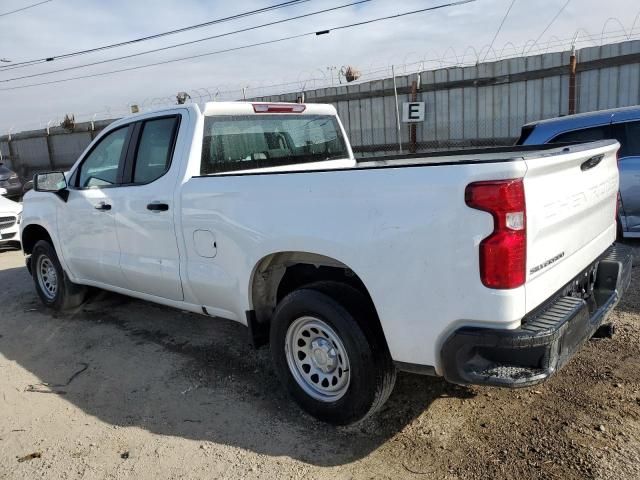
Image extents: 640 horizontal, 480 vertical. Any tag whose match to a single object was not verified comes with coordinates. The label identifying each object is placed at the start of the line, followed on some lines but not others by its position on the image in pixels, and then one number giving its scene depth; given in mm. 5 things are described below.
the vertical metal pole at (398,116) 12523
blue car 6496
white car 9648
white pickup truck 2525
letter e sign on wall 12039
